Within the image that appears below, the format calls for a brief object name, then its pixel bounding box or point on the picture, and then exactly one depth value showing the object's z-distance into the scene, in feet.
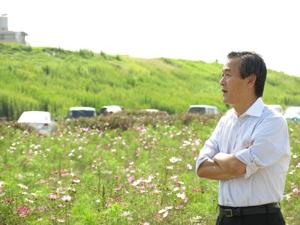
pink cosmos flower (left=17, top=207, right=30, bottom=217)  18.24
